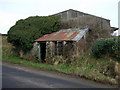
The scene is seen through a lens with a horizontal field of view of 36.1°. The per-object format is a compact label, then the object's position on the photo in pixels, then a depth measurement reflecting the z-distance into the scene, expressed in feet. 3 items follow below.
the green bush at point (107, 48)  42.40
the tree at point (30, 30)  72.36
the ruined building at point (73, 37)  55.47
